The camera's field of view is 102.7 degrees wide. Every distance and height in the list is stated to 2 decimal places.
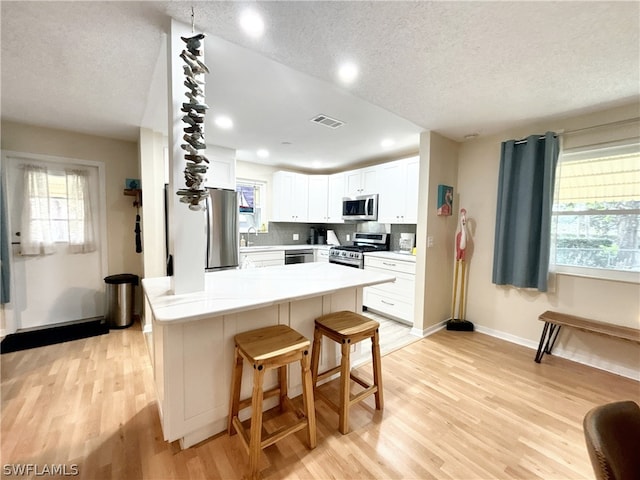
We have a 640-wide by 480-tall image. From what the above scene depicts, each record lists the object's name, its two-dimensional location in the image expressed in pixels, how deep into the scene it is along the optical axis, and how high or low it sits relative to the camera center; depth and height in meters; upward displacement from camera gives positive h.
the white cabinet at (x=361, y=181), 4.01 +0.76
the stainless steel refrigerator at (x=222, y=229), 3.21 -0.07
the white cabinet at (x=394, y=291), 3.29 -0.87
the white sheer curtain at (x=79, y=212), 3.25 +0.12
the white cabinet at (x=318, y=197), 4.85 +0.55
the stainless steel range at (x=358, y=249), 3.85 -0.35
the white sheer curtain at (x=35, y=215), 3.01 +0.07
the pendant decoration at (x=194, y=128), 1.36 +0.53
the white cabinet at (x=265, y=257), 3.99 -0.53
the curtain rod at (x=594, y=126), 2.26 +0.99
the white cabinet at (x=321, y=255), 4.52 -0.52
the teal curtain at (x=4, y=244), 2.79 -0.27
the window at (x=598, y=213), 2.33 +0.18
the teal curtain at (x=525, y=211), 2.65 +0.21
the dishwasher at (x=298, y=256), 4.42 -0.53
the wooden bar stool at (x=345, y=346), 1.64 -0.83
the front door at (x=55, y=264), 2.98 -0.55
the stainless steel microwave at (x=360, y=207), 3.97 +0.32
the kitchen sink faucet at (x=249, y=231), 4.53 -0.12
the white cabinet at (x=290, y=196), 4.64 +0.54
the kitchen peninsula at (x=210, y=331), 1.39 -0.66
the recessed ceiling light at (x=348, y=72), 1.82 +1.14
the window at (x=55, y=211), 3.03 +0.12
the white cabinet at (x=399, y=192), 3.47 +0.51
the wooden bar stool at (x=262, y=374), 1.32 -0.83
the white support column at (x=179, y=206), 1.48 +0.10
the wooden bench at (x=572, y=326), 2.20 -0.87
